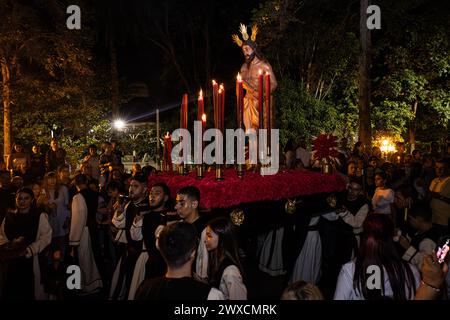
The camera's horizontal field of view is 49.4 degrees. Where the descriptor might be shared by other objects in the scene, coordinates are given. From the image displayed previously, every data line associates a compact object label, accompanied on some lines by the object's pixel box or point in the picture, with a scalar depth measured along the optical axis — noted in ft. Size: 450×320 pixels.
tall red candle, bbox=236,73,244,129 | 17.07
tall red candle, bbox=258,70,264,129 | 16.19
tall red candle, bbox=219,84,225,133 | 15.65
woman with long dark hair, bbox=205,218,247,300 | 12.14
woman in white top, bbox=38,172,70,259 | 23.99
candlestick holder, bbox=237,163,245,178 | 17.11
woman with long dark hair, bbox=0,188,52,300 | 17.03
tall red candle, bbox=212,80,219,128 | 15.91
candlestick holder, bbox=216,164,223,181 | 15.96
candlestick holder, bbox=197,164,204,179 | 16.87
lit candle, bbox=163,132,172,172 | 19.22
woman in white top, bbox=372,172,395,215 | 23.50
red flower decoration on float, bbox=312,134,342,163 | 20.85
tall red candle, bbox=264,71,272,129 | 16.75
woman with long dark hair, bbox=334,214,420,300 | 10.79
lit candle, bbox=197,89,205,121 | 16.28
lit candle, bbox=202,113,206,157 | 15.36
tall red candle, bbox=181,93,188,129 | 17.62
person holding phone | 8.98
